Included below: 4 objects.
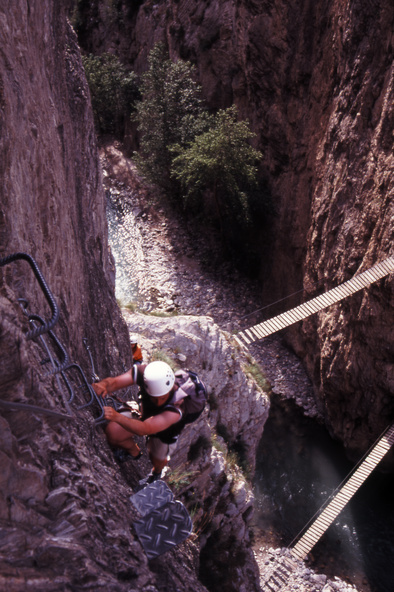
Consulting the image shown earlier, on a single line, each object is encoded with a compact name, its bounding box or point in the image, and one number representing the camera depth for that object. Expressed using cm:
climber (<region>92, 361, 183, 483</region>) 357
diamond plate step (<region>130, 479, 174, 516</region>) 347
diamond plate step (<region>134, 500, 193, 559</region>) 324
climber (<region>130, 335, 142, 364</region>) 634
